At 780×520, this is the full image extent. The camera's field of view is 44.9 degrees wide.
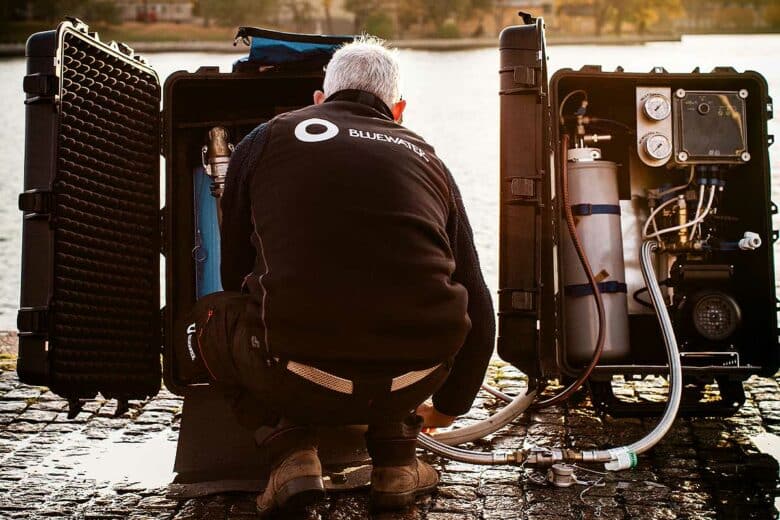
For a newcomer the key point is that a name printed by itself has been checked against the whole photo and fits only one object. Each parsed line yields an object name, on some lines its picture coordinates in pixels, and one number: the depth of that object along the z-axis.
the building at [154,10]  27.00
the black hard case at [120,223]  3.27
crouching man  2.86
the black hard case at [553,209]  3.86
